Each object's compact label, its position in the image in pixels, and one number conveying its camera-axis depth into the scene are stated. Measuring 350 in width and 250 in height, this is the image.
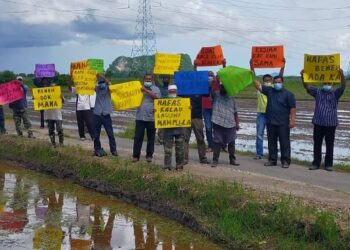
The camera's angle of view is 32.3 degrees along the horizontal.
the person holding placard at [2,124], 18.70
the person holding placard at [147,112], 11.72
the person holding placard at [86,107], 16.06
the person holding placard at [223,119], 12.02
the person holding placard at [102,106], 12.54
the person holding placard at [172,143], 11.05
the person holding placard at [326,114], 11.97
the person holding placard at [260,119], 13.59
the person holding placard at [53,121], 14.19
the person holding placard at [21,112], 16.67
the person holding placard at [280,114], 12.27
